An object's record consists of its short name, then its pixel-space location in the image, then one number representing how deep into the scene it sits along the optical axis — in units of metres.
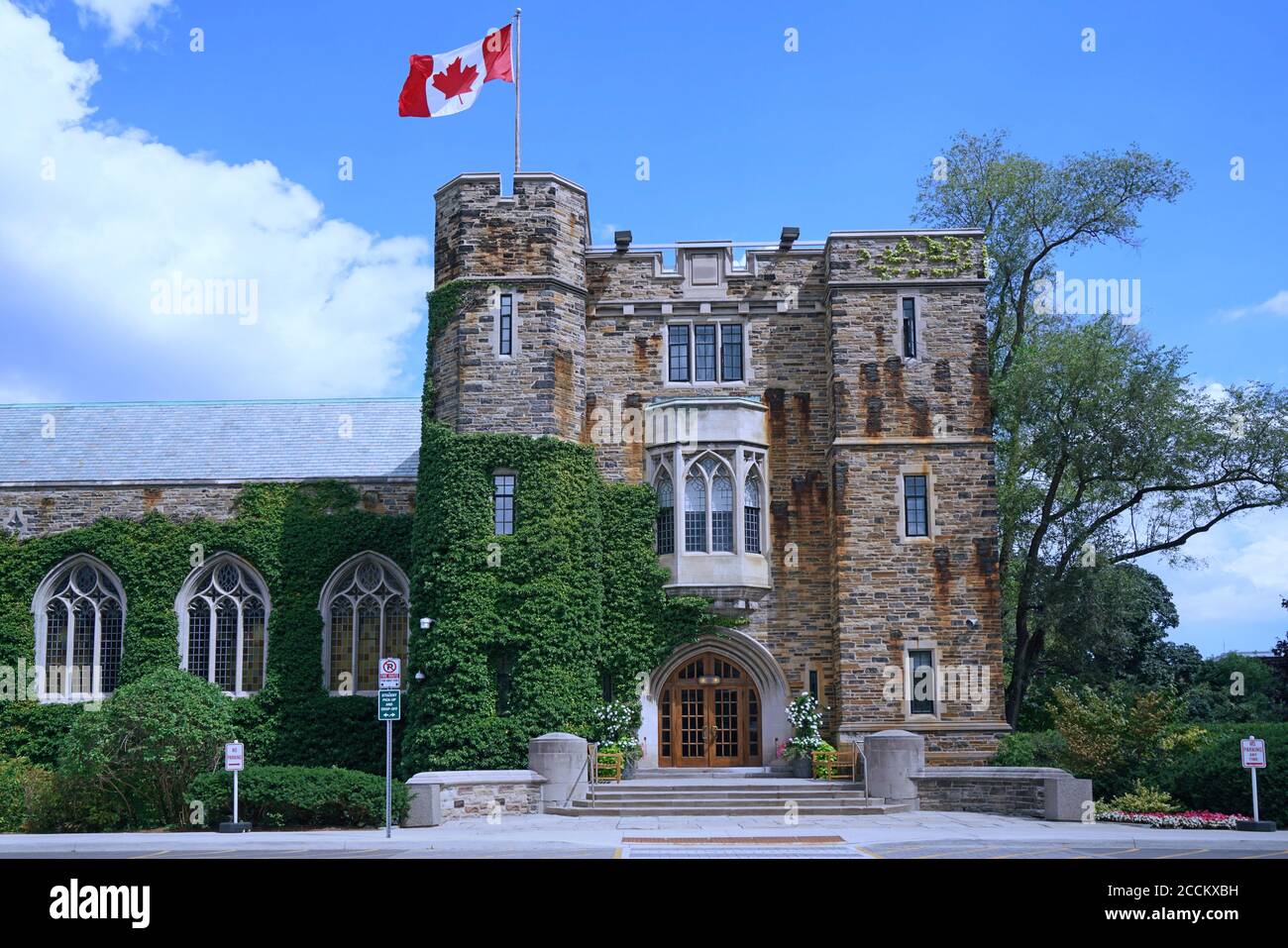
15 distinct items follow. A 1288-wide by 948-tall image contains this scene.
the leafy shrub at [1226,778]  21.09
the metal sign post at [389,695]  19.97
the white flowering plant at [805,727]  26.67
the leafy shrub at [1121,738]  23.70
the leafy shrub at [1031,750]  25.42
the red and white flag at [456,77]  27.62
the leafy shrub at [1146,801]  22.12
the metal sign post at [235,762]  20.83
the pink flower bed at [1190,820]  20.69
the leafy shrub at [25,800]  24.19
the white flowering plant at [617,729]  26.61
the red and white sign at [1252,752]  20.31
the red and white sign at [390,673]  19.98
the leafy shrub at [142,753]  24.84
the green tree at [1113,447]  28.56
